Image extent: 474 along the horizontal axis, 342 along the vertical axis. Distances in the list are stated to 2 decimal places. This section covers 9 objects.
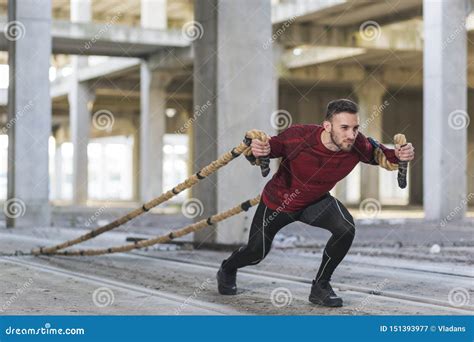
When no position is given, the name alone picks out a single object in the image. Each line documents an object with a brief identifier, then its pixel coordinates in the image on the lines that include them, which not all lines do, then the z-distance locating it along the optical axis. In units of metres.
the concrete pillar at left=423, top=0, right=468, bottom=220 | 24.97
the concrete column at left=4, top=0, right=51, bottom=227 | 22.03
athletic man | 7.29
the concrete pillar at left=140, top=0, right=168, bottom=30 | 40.88
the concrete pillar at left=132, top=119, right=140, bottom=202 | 60.65
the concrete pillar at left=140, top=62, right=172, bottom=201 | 40.97
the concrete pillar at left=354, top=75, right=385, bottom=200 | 41.66
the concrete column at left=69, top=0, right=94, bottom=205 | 45.84
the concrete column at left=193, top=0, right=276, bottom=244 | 14.42
